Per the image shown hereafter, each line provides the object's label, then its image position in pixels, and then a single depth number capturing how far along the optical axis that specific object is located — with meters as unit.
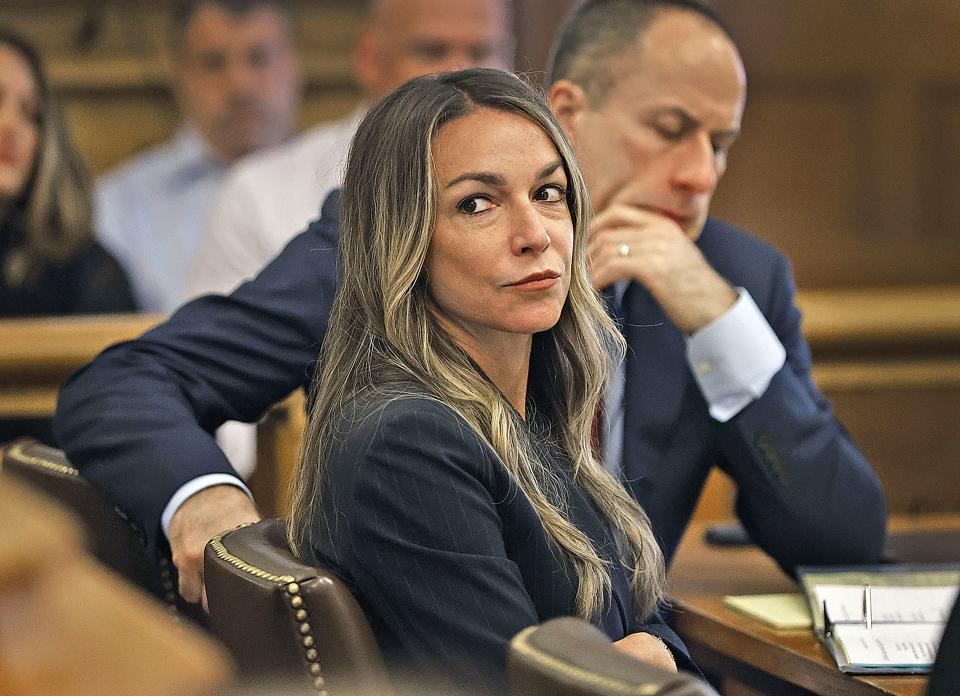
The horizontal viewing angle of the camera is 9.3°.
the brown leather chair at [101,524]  4.83
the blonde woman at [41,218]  6.56
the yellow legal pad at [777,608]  4.80
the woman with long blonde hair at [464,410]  4.48
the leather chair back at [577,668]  4.27
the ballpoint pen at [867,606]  4.75
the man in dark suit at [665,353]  4.96
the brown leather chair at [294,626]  4.46
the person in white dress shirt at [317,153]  6.97
